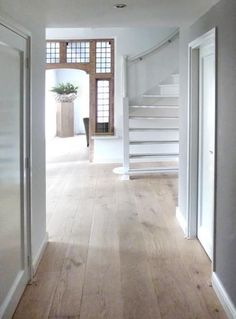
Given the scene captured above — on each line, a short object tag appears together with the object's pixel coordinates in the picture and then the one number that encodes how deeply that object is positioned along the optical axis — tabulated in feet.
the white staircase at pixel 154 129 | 17.92
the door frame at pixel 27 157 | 6.95
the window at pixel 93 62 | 21.39
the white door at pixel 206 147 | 8.44
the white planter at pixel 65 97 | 36.38
